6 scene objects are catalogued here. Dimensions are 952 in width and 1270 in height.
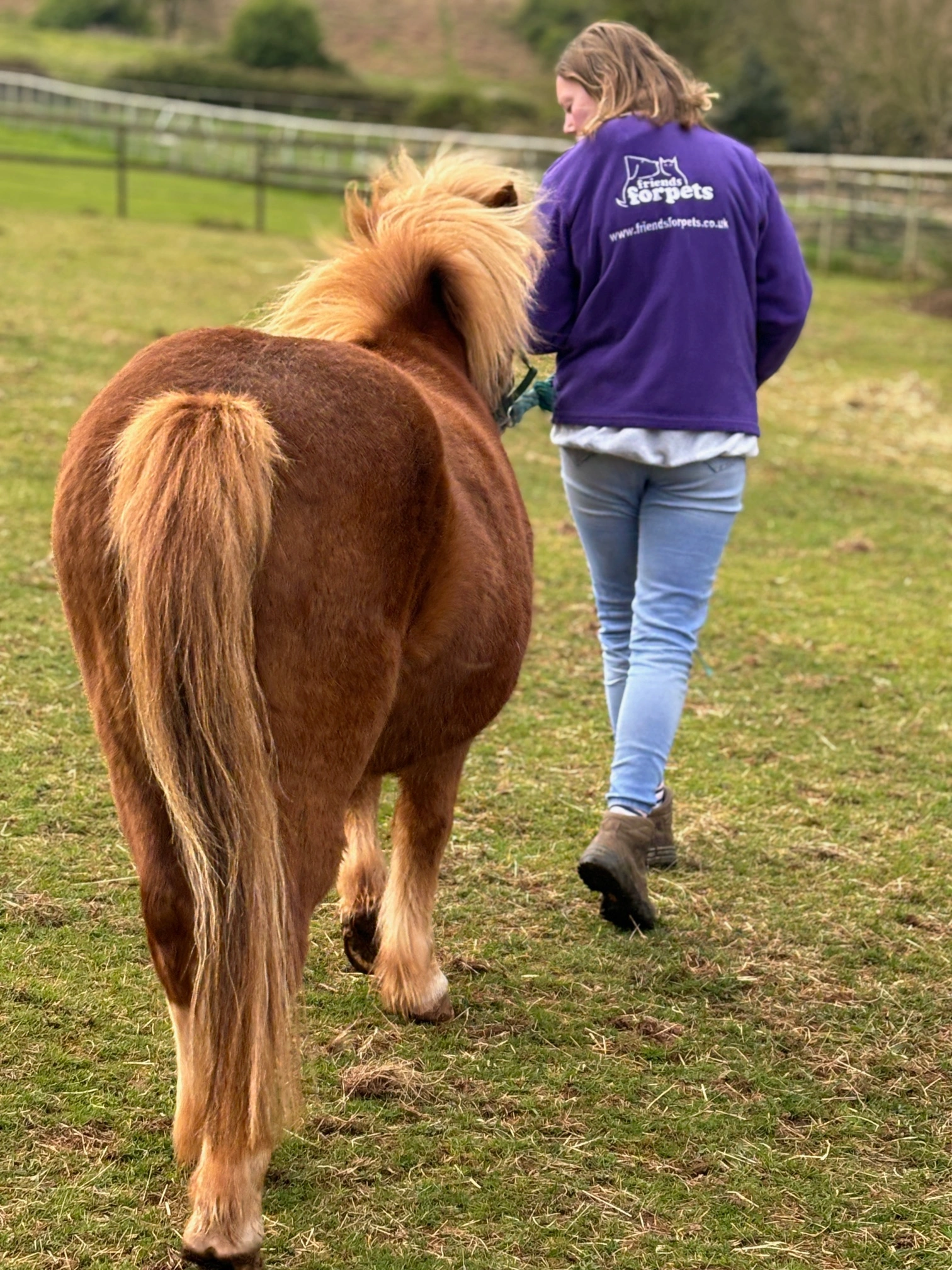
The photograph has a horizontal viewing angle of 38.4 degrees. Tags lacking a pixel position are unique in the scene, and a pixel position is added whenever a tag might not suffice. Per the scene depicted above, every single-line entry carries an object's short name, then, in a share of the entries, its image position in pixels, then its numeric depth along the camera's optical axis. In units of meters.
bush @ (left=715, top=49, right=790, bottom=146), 31.52
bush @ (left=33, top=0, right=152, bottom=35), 49.41
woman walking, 3.04
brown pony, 1.79
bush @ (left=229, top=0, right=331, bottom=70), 40.72
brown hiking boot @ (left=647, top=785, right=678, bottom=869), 3.51
